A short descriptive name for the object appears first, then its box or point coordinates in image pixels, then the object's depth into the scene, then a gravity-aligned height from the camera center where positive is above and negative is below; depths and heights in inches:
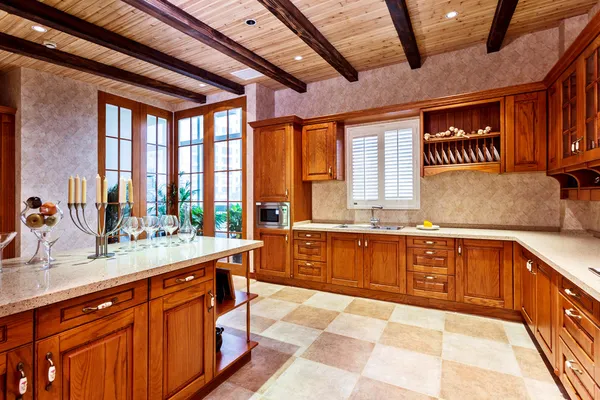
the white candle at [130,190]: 74.3 +2.2
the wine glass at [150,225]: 83.5 -7.0
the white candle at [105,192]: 70.4 +1.7
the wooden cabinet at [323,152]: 167.6 +26.3
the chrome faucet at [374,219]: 161.8 -11.1
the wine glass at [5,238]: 55.8 -7.1
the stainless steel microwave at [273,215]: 171.5 -9.4
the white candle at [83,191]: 66.4 +1.8
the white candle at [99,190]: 69.7 +2.1
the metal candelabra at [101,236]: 69.4 -8.5
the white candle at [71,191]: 65.7 +1.8
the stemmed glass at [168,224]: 88.7 -7.2
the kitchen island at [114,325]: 44.0 -22.4
